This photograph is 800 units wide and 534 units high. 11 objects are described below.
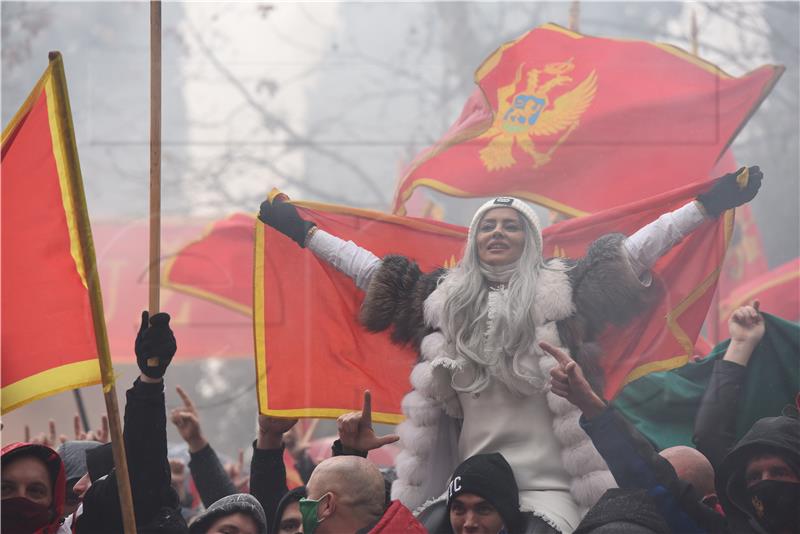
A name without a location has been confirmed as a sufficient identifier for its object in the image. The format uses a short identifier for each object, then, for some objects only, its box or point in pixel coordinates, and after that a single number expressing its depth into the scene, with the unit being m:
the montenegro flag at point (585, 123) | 10.60
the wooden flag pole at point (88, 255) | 7.75
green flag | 9.15
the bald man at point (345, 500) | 7.09
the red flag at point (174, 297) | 11.88
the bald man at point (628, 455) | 7.46
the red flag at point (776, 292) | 12.53
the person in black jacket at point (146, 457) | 7.64
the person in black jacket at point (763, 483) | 7.62
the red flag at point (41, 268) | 8.25
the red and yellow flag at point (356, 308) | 9.36
